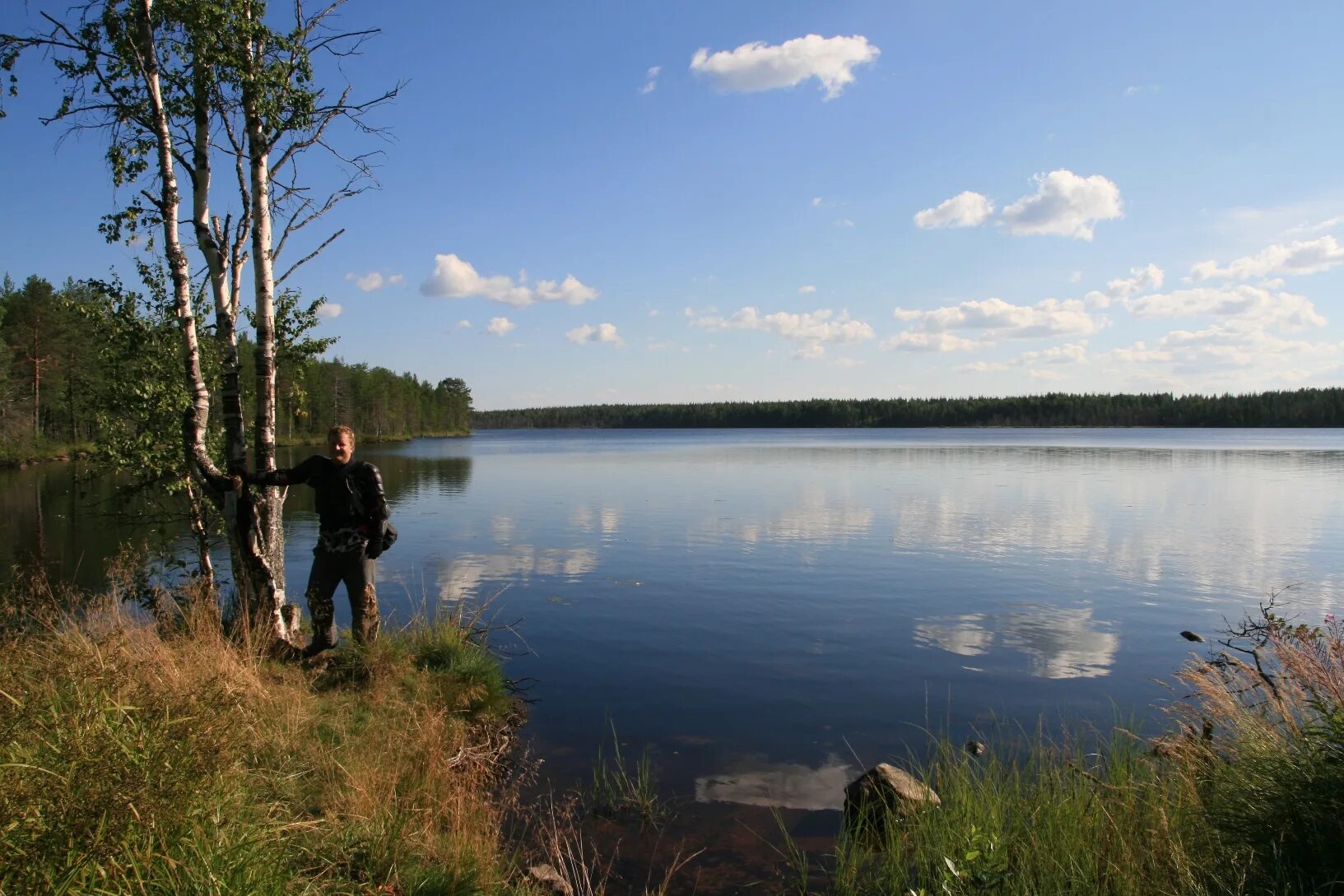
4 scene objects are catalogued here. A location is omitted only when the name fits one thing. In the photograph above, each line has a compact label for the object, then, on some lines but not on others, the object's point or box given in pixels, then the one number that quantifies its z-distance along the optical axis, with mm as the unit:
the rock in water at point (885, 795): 6344
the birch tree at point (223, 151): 8164
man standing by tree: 8398
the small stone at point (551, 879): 5387
